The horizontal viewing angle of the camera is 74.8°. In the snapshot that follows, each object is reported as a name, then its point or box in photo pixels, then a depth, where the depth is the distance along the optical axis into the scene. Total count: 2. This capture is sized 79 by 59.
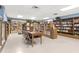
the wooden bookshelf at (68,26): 4.76
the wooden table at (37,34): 3.02
